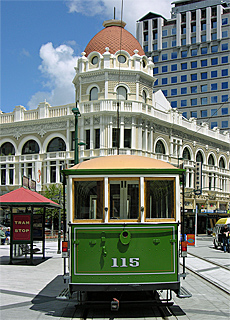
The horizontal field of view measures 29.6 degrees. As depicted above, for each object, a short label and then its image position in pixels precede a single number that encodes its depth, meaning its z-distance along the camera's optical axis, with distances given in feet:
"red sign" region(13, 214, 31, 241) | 55.16
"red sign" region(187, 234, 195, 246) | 72.20
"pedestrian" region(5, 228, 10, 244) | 116.12
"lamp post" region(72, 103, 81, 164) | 61.87
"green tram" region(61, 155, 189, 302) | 26.68
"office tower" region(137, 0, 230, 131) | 261.03
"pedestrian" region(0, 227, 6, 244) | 97.86
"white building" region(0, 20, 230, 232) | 148.97
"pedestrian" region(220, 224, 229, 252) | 82.64
